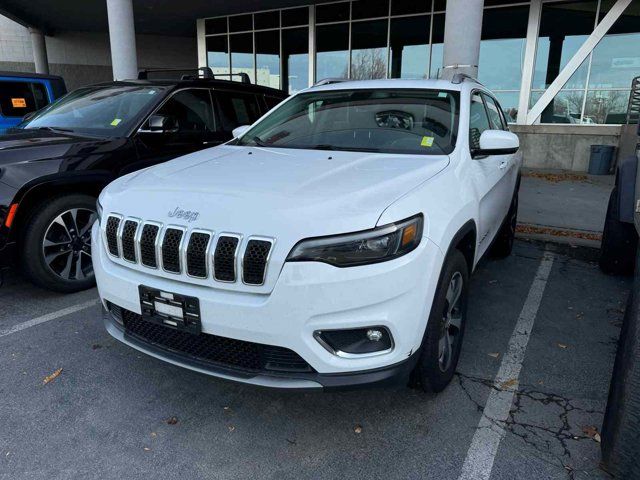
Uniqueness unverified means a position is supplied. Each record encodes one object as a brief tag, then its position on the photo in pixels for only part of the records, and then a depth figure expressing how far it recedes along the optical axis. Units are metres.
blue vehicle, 7.45
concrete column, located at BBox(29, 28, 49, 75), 20.80
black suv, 3.76
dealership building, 12.38
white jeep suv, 2.05
